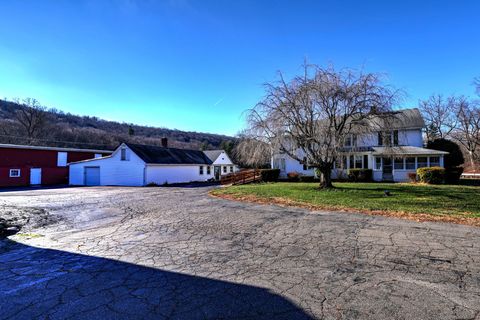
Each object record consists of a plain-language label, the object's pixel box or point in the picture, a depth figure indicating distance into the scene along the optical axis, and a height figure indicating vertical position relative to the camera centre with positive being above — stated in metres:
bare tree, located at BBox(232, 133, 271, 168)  16.52 +1.10
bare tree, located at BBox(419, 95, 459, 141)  35.49 +6.31
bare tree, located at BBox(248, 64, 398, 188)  14.55 +3.16
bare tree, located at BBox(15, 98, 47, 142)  47.03 +8.69
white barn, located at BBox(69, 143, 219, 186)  27.50 -0.02
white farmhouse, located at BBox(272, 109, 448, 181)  22.70 +0.74
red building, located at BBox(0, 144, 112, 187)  26.64 +0.41
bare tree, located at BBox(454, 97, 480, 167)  29.30 +4.56
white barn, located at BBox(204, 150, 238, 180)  39.14 +0.85
